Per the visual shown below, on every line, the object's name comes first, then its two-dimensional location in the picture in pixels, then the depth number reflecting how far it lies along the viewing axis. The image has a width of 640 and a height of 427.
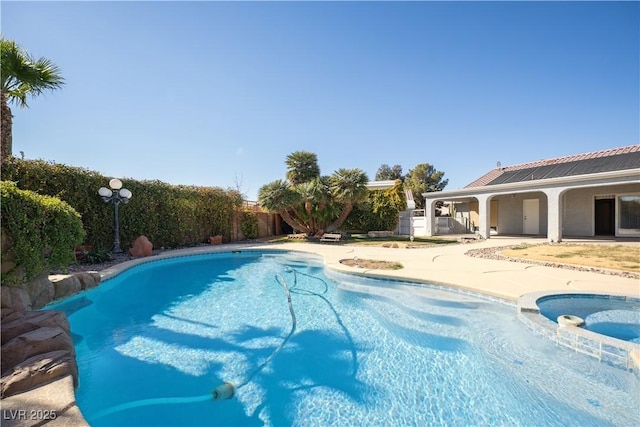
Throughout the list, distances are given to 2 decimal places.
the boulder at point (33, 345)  3.02
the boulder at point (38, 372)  2.59
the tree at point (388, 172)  57.53
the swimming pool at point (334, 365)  3.19
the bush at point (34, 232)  4.58
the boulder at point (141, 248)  12.25
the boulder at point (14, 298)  4.41
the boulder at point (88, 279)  7.32
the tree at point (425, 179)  44.70
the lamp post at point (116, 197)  11.77
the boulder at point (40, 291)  5.58
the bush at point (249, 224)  20.08
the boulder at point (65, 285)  6.51
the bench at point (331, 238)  17.56
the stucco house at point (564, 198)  14.19
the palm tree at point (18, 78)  7.57
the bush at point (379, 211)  21.16
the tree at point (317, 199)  17.59
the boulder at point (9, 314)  3.85
